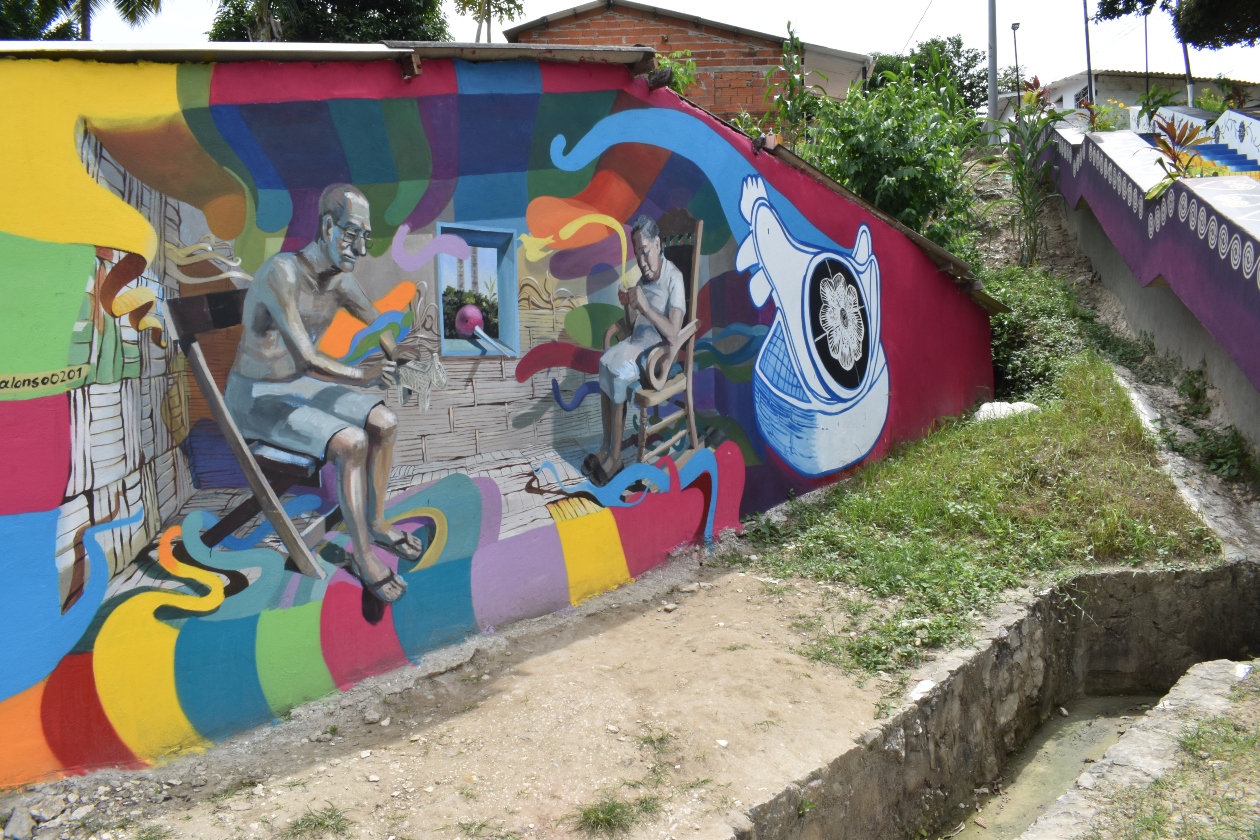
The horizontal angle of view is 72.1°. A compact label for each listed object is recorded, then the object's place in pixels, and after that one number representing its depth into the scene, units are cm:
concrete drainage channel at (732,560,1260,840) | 363
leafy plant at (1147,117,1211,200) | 749
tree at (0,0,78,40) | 1866
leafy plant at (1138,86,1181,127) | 1210
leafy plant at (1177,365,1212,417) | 711
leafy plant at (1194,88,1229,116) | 1325
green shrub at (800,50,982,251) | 859
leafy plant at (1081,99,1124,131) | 1184
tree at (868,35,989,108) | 3056
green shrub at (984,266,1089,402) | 848
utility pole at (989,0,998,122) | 1407
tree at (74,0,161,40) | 1894
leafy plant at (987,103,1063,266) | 1077
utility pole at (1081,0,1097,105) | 2118
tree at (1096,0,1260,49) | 1628
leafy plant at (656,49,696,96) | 828
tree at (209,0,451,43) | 1505
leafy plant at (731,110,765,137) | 798
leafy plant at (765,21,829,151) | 965
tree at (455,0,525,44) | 1872
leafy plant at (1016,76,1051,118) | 1203
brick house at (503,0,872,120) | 1195
